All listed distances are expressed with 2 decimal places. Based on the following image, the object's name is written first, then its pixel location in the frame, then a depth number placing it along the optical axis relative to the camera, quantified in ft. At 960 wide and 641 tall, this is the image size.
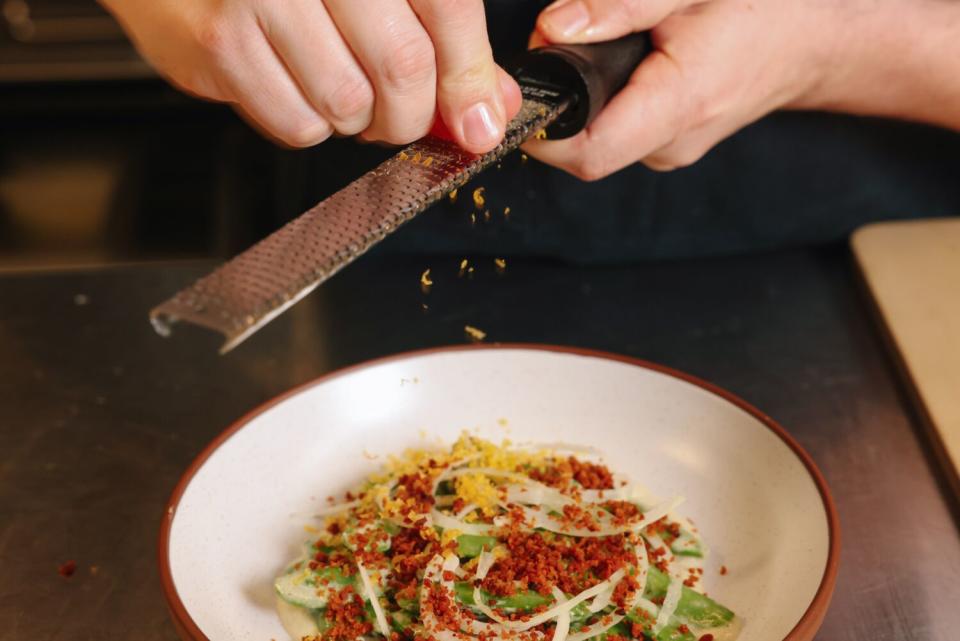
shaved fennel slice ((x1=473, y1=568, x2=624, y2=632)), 2.73
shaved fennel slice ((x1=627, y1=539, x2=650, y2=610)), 2.82
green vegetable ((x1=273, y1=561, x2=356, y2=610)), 2.87
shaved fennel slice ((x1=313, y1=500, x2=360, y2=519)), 3.25
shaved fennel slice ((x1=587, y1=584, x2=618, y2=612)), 2.79
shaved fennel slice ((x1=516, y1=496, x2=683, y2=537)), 3.01
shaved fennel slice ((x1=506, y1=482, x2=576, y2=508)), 3.13
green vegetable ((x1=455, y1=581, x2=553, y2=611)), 2.81
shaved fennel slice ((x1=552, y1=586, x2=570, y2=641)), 2.68
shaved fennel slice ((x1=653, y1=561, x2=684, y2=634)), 2.80
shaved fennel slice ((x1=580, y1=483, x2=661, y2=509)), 3.22
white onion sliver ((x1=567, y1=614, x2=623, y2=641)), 2.73
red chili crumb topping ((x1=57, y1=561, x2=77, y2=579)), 3.27
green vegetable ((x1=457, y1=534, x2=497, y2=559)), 2.95
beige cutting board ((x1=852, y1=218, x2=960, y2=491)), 3.79
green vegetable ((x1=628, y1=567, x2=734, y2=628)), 2.84
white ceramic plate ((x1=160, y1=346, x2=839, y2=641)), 2.84
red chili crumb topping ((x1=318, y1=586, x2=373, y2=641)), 2.78
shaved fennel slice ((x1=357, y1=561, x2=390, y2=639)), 2.78
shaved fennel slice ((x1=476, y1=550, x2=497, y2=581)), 2.87
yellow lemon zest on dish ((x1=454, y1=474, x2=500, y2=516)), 3.09
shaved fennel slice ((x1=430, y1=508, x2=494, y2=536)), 2.99
